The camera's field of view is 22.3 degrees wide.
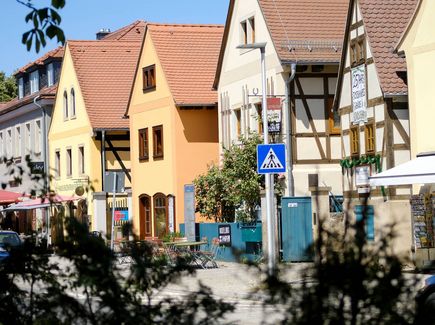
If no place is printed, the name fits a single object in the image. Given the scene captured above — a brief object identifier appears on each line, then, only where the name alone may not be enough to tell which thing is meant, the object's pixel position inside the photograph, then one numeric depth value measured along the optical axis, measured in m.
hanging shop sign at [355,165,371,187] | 29.20
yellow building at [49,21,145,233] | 49.16
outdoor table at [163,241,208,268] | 30.44
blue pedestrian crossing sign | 23.41
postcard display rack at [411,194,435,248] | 25.38
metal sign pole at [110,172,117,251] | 30.58
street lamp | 23.52
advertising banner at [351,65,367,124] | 29.39
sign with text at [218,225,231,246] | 33.06
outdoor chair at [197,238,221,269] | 30.11
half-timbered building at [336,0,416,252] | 27.95
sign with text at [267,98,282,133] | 32.47
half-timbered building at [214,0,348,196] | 33.34
